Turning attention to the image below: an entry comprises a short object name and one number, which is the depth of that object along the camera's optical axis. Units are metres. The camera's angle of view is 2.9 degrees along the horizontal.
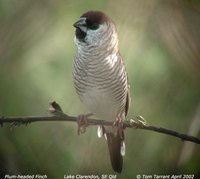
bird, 2.11
